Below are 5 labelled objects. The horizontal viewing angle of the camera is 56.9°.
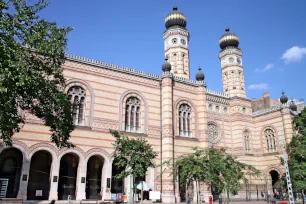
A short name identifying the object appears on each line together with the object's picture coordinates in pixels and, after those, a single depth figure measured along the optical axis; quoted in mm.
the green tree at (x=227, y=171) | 17141
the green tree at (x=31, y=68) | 8523
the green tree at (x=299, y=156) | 18516
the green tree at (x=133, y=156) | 15203
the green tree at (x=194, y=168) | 16000
